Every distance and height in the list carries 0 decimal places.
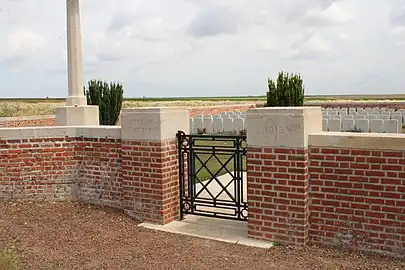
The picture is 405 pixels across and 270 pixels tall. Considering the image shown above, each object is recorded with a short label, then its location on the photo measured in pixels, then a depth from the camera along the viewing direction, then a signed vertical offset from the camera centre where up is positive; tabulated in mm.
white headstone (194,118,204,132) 19186 -322
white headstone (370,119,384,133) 16438 -448
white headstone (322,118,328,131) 17211 -385
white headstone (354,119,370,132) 17061 -450
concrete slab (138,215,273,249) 5141 -1367
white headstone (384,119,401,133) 16016 -480
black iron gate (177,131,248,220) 5461 -826
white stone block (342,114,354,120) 19066 -155
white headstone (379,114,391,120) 18884 -189
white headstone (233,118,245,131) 18484 -344
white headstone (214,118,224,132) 18844 -375
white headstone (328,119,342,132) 17031 -429
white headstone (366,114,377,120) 18705 -176
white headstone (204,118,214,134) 18922 -367
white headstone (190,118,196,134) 19156 -440
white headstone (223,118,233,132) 18703 -340
